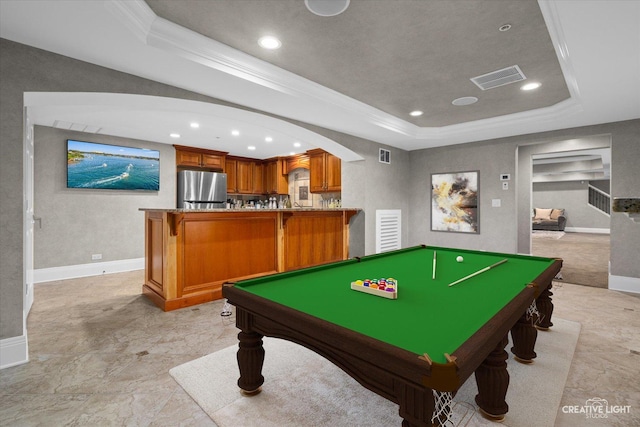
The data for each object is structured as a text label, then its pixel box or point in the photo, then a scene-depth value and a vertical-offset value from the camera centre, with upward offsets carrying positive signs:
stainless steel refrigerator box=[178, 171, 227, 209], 6.12 +0.49
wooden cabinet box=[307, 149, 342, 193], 6.33 +0.87
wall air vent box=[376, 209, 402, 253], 5.50 -0.35
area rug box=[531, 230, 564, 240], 10.28 -0.87
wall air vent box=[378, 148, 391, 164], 5.55 +1.05
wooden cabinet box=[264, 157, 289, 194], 7.69 +0.94
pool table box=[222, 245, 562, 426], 0.96 -0.44
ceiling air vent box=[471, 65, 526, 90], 2.95 +1.40
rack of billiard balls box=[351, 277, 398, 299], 1.49 -0.39
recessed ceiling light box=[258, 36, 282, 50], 2.38 +1.39
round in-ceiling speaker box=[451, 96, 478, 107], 3.73 +1.42
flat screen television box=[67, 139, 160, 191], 4.93 +0.82
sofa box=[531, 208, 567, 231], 12.19 -0.34
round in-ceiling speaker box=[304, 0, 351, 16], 1.95 +1.38
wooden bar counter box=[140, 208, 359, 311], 3.24 -0.45
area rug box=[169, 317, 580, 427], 1.56 -1.09
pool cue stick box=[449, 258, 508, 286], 1.82 -0.42
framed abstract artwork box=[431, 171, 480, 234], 5.47 +0.18
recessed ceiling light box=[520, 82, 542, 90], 3.28 +1.40
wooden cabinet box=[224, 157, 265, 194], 7.41 +0.95
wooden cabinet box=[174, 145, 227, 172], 6.20 +1.19
